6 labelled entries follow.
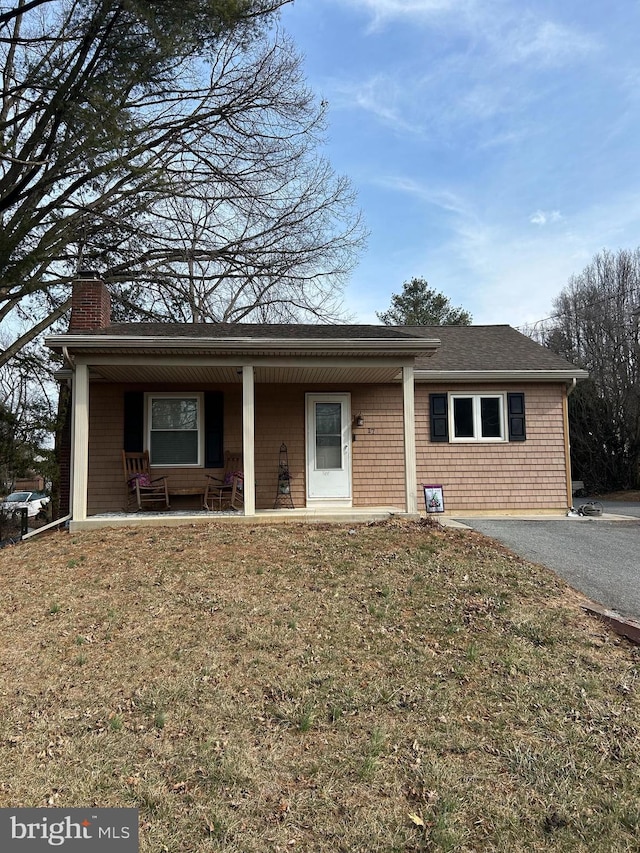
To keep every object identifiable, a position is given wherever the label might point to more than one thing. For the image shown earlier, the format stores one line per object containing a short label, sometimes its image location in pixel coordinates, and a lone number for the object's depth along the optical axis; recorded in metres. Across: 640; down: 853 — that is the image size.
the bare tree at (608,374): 19.83
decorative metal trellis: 9.38
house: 9.15
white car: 17.30
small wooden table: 8.79
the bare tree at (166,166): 8.37
